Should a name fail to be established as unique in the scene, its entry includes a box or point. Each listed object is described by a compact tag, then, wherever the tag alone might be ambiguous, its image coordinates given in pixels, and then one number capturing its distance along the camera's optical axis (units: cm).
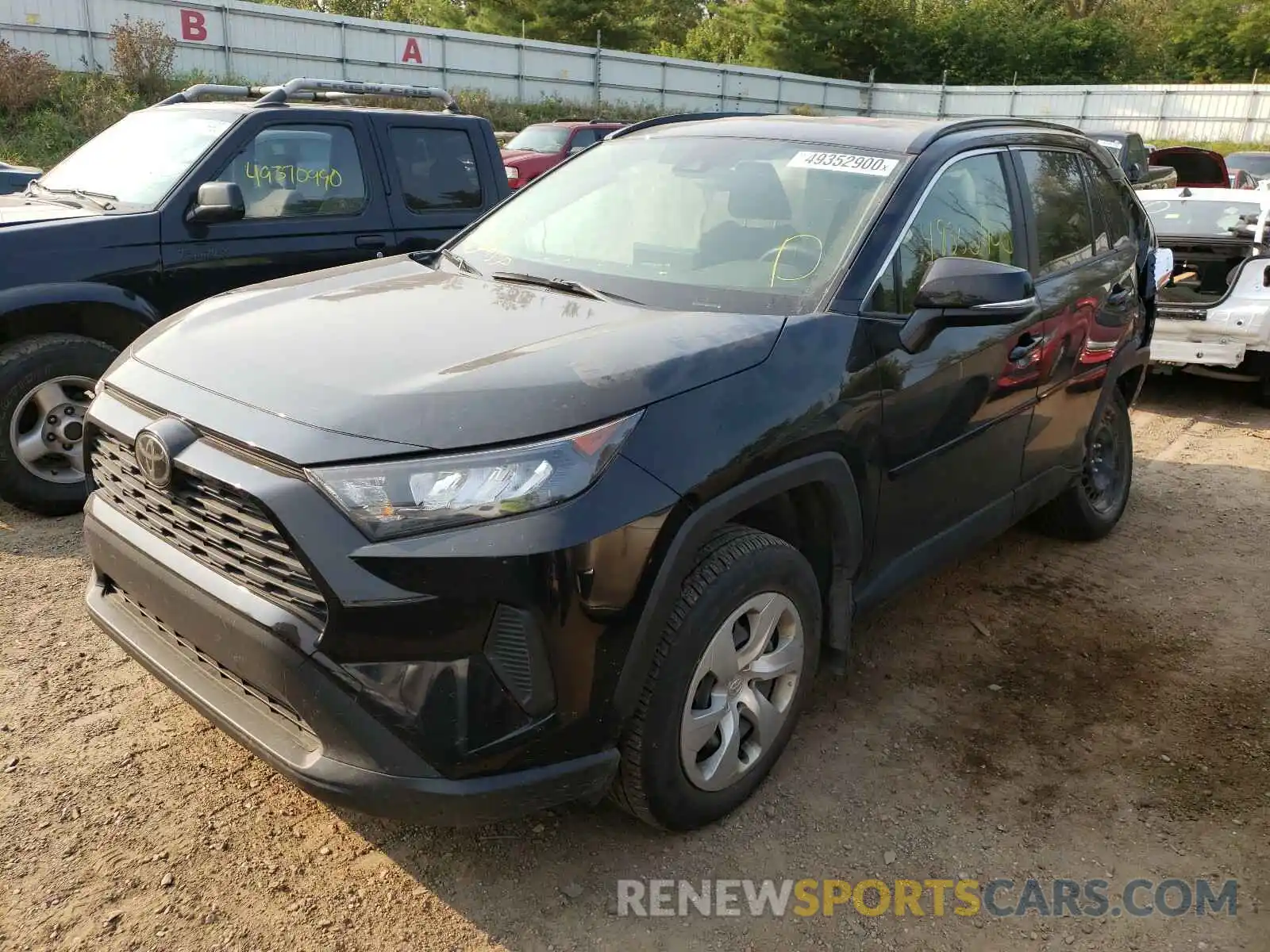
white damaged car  718
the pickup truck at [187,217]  462
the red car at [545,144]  1537
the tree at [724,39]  4422
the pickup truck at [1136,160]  1314
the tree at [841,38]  4188
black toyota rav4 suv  213
